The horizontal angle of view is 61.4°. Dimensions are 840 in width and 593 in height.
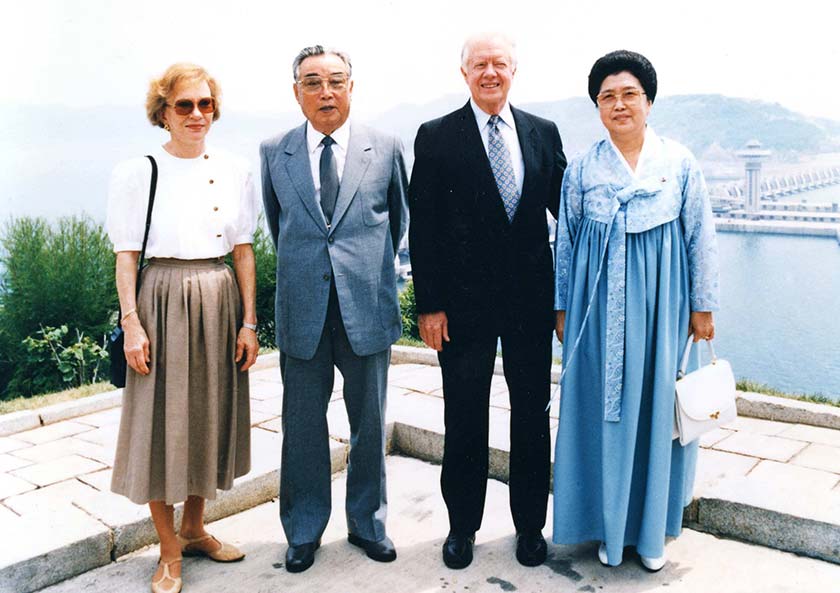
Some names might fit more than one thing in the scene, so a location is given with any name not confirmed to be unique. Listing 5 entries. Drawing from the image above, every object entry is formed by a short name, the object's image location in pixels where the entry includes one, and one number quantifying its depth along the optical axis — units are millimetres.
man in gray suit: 2727
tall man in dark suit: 2723
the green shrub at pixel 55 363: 6602
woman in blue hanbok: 2615
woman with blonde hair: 2547
